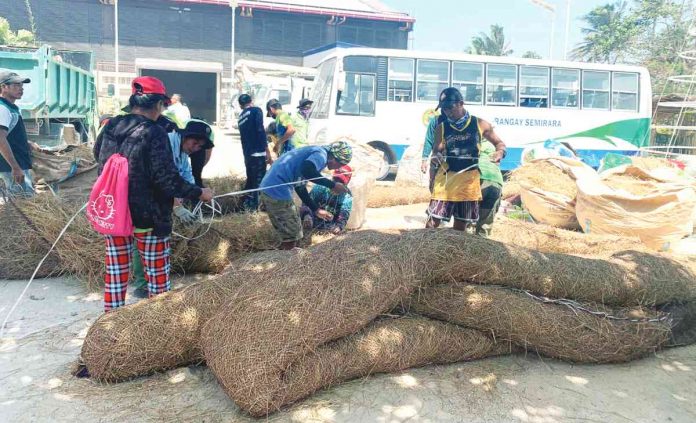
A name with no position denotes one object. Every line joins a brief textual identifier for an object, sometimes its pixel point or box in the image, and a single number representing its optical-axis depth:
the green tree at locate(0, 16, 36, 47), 21.98
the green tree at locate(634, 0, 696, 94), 30.00
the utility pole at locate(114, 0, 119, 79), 28.45
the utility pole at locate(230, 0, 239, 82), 29.47
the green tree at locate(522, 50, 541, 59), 45.19
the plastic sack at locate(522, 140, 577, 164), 11.94
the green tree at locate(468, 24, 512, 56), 48.97
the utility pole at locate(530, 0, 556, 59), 30.36
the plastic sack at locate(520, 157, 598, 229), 7.31
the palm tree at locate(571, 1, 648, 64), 40.03
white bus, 12.19
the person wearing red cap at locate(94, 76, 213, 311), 3.26
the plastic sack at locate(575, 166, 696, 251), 6.20
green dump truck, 8.09
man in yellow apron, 4.95
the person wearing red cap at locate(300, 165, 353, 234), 5.62
